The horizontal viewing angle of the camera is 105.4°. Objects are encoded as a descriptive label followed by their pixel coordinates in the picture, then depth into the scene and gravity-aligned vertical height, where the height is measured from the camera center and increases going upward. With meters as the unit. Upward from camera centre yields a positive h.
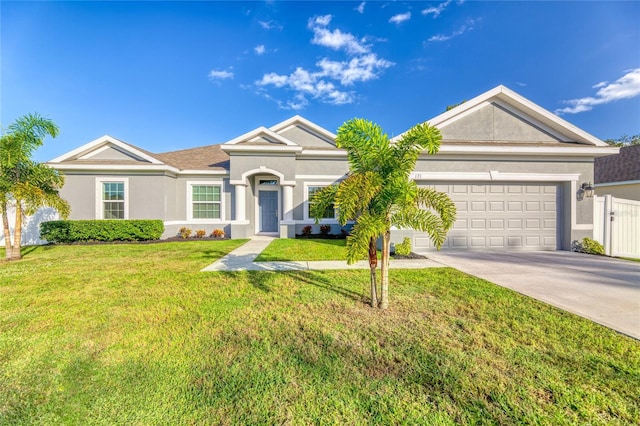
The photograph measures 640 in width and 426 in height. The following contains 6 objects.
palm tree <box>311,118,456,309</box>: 3.48 +0.29
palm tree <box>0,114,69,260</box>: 7.60 +1.32
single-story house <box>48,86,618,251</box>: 9.07 +1.55
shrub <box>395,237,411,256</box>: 7.90 -1.19
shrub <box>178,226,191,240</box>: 12.81 -1.10
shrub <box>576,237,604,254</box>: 8.60 -1.26
